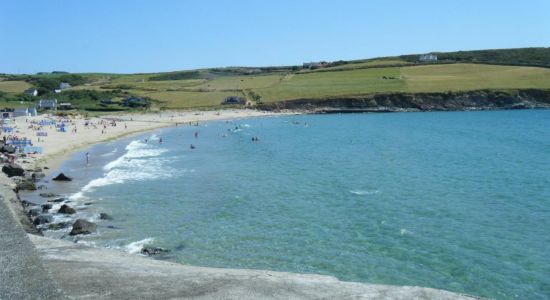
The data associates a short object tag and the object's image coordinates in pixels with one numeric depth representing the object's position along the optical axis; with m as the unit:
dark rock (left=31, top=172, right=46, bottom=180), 40.77
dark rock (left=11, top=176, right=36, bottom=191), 36.59
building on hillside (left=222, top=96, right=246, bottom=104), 116.96
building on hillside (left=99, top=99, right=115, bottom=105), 114.75
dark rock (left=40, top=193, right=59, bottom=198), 34.86
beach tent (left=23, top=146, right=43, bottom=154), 52.96
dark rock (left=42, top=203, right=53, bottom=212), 31.02
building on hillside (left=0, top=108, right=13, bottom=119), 90.10
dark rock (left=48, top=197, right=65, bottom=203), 33.57
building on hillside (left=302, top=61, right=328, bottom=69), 175.66
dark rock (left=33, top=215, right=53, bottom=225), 27.73
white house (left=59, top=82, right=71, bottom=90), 149.45
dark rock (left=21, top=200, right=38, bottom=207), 31.70
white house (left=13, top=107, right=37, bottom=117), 95.69
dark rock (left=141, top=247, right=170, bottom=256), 23.10
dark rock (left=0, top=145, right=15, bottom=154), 51.16
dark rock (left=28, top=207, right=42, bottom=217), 29.39
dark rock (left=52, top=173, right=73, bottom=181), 40.50
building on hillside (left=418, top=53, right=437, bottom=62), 156.25
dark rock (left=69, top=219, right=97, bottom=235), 26.10
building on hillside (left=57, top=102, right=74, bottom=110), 111.24
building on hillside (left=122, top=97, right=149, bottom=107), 112.62
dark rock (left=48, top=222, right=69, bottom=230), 27.15
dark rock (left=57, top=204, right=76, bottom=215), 30.39
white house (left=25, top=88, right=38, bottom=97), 128.60
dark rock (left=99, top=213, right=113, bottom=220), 29.43
